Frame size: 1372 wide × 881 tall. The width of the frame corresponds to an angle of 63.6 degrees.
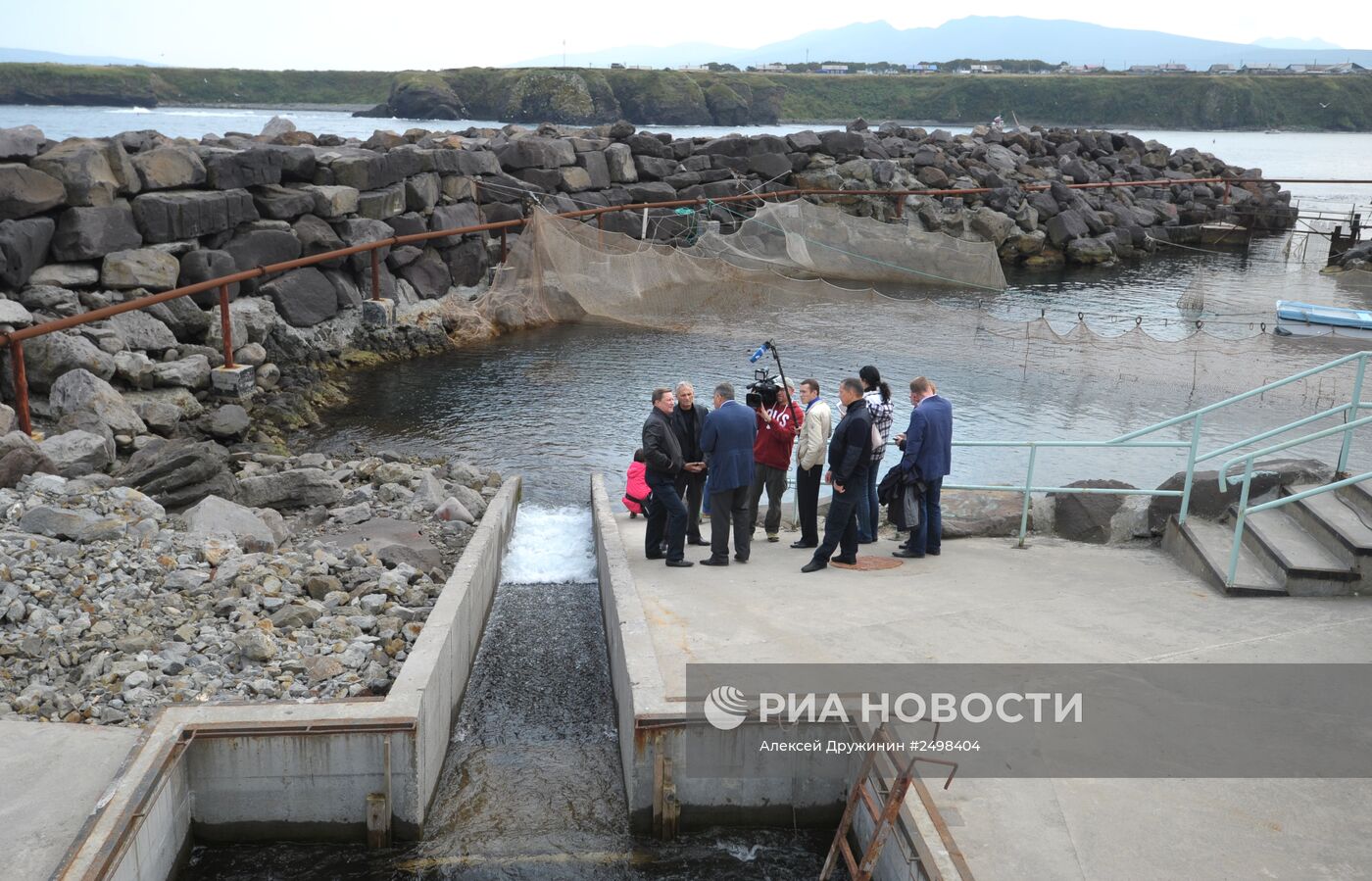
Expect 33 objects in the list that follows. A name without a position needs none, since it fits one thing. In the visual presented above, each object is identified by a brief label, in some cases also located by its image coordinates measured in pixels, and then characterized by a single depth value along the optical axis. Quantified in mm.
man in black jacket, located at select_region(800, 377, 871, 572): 8867
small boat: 20562
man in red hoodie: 10008
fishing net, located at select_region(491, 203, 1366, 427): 15750
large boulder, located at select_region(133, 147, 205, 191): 18281
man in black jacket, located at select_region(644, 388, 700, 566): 9203
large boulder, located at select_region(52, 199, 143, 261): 16734
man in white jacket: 9578
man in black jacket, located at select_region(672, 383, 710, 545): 9586
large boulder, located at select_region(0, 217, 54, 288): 15711
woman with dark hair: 9695
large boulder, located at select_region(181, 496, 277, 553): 9438
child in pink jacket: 11352
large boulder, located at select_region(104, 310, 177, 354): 16297
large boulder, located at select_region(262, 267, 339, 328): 19359
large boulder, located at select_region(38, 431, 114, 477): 11326
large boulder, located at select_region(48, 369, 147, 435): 13789
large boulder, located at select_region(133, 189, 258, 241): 17922
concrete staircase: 8148
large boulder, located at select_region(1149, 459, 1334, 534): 9711
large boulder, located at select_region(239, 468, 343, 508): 11180
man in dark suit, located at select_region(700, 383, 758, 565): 9148
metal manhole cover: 9336
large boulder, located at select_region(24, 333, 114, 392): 14516
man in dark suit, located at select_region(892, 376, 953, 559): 9367
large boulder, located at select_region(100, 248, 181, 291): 17156
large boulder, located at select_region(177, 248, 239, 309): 18500
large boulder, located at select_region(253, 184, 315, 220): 20438
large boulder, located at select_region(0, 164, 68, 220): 15938
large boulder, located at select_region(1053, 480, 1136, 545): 10250
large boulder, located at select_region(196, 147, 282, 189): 19766
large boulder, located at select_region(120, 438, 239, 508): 10674
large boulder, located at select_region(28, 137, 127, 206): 16734
